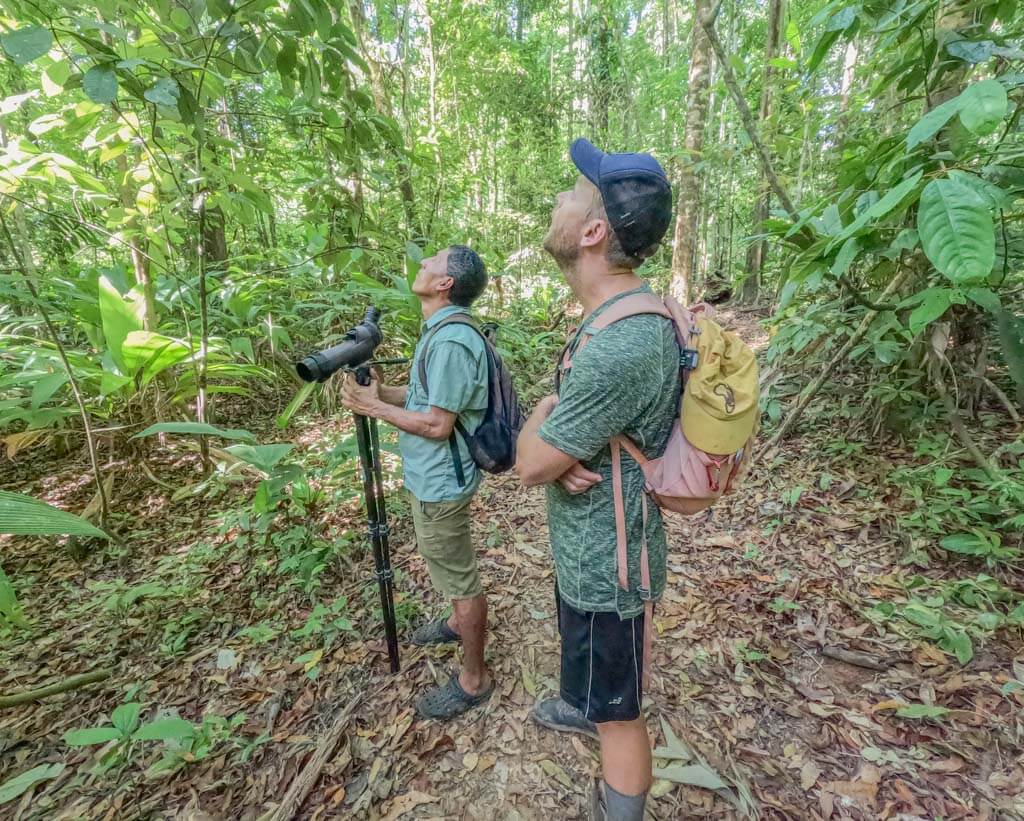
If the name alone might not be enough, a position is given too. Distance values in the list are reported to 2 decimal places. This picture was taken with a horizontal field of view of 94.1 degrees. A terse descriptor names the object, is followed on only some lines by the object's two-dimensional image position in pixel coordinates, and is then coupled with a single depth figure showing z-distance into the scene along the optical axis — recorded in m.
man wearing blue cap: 1.23
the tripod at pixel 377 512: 1.95
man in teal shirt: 1.84
